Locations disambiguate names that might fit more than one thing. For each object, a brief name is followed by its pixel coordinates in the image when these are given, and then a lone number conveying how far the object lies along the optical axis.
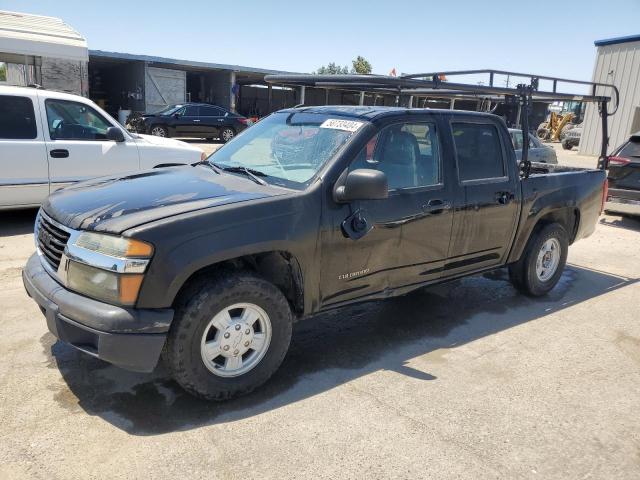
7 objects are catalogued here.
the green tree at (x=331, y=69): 69.66
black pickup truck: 2.91
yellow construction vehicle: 35.56
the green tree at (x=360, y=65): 63.52
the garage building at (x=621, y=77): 20.88
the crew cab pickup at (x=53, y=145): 6.77
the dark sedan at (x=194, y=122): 20.59
